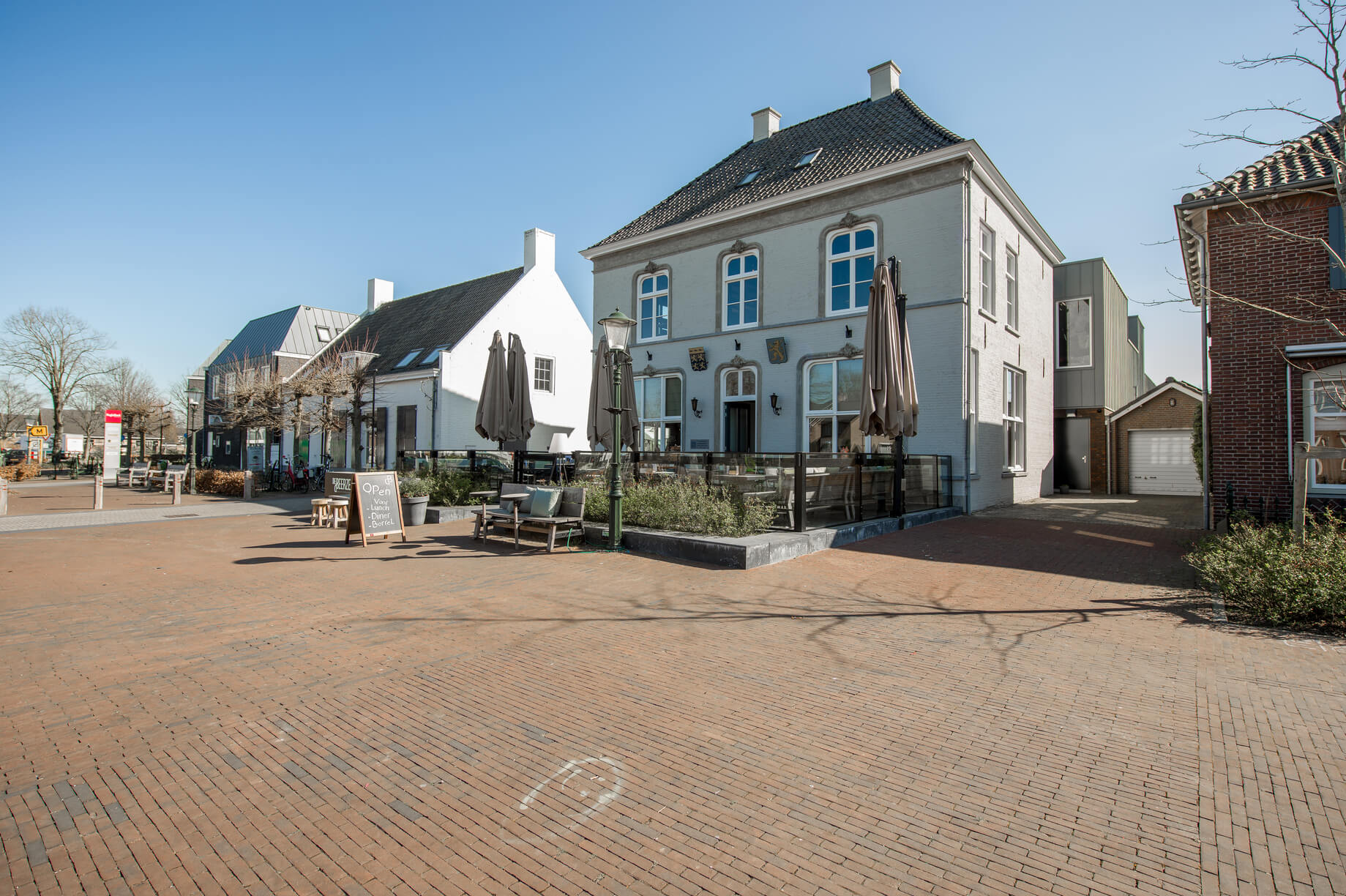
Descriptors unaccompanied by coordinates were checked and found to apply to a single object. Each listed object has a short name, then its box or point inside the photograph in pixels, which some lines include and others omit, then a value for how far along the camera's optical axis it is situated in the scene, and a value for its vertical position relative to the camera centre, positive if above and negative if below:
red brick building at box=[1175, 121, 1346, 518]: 9.63 +2.05
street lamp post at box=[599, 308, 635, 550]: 9.53 +0.87
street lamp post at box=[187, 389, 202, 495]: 20.73 +0.88
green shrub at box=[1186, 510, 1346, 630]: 5.66 -1.02
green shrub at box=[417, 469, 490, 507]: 14.20 -0.54
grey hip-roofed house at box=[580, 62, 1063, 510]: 14.42 +4.32
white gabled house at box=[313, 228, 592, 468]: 23.42 +3.94
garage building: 20.00 +0.66
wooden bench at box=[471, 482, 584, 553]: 9.74 -0.85
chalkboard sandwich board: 10.09 -0.71
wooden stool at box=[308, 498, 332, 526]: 12.74 -0.96
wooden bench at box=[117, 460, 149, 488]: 24.84 -0.48
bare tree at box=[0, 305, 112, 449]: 39.41 +5.94
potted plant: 12.88 -0.92
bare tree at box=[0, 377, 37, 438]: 54.81 +4.94
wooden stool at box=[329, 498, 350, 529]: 12.40 -0.97
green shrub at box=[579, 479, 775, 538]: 9.53 -0.70
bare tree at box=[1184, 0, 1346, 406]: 7.05 +3.65
